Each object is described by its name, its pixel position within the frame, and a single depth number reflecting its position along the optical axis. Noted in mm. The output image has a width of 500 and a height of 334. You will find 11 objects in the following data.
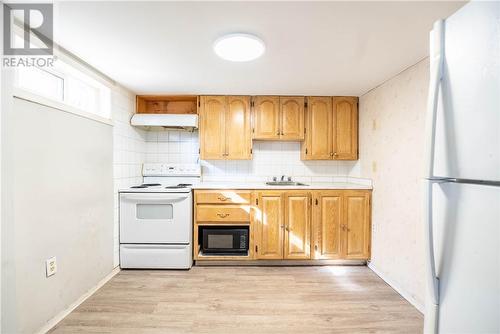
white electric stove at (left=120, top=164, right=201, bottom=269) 2508
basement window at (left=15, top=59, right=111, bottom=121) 1554
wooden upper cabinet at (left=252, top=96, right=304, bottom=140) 2936
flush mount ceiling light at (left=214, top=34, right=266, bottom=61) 1547
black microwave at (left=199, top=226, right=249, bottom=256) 2615
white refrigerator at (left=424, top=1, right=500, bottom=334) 687
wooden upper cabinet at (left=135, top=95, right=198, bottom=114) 3076
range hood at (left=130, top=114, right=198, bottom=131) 2727
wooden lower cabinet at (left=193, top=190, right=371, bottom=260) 2623
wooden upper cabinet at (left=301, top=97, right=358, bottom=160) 2961
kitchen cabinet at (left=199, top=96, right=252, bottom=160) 2912
